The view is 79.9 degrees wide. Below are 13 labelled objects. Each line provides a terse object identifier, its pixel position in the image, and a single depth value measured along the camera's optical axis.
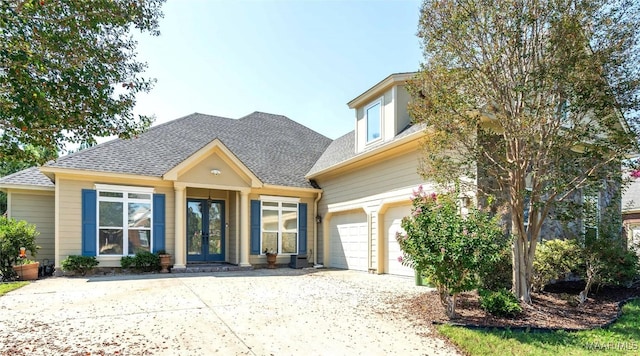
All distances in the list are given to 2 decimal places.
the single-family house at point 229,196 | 10.93
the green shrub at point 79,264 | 10.43
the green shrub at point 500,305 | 5.83
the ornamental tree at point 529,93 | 6.04
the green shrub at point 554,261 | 7.50
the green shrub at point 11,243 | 9.88
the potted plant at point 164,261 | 11.48
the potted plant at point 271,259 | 13.17
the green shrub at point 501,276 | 7.46
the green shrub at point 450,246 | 5.43
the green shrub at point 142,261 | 11.18
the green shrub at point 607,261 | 7.33
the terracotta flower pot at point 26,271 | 10.02
